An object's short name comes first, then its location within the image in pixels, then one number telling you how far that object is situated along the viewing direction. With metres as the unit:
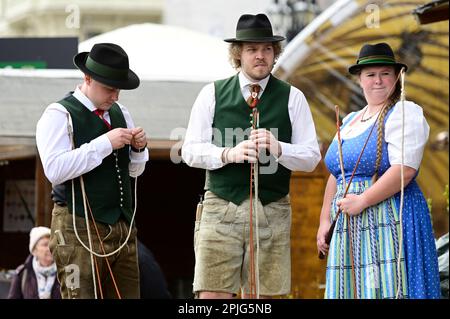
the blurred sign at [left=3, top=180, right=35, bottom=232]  18.88
